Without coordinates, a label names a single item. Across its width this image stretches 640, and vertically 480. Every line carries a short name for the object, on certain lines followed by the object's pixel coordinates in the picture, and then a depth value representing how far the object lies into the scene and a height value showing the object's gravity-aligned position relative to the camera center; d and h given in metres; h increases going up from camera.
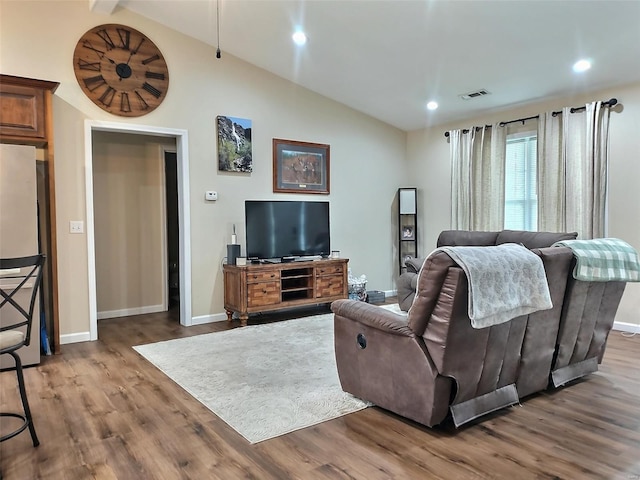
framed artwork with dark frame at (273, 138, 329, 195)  5.64 +0.75
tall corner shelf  6.62 +0.00
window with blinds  5.31 +0.48
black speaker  5.10 -0.31
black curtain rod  4.52 +1.22
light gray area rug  2.63 -1.11
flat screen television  5.22 -0.04
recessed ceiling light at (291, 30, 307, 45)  4.53 +1.93
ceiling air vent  5.12 +1.51
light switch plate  4.34 +0.00
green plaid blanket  2.73 -0.24
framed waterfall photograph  5.16 +0.94
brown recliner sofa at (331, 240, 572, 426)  2.23 -0.70
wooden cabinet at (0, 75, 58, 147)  3.67 +0.98
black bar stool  2.19 -0.56
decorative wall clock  4.37 +1.58
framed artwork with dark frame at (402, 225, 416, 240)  6.68 -0.13
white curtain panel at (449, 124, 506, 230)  5.56 +0.59
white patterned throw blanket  2.17 -0.30
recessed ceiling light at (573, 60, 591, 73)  4.22 +1.51
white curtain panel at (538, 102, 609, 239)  4.58 +0.56
